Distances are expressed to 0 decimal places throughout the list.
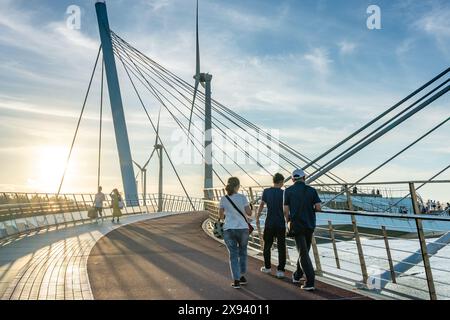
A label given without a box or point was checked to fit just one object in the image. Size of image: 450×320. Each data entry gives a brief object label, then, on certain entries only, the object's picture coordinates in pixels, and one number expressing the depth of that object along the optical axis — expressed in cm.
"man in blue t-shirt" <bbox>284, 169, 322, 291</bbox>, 694
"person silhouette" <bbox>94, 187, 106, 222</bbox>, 2228
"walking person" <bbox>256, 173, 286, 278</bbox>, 829
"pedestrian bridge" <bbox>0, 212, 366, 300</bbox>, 673
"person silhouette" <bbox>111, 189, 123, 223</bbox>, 2222
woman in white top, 736
